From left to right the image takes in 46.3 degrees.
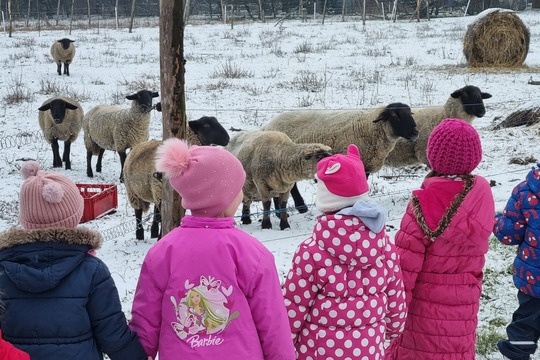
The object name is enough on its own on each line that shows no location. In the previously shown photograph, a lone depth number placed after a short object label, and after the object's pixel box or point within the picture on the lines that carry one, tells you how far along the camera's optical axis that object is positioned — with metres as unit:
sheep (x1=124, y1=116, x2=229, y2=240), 7.06
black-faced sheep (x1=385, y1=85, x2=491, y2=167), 8.72
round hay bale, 17.38
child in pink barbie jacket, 2.36
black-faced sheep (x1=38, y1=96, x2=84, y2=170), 11.03
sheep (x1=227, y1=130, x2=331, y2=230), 7.06
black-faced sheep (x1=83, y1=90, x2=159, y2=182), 10.55
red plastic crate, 7.88
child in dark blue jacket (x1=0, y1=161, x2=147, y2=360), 2.26
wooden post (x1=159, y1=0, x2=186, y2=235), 4.24
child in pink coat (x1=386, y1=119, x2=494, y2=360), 3.21
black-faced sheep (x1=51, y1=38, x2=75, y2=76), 19.41
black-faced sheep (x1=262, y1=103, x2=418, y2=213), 8.05
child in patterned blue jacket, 3.60
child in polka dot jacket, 2.79
